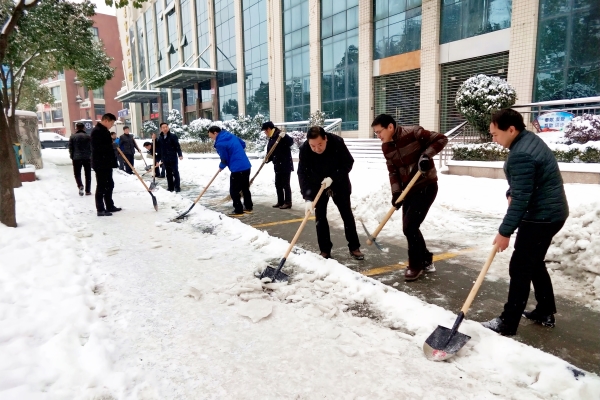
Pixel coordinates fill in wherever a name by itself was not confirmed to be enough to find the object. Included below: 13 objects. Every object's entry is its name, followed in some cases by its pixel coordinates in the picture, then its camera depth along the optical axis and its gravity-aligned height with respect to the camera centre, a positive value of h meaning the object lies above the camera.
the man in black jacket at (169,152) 10.13 -0.39
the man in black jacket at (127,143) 12.83 -0.17
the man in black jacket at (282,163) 7.99 -0.56
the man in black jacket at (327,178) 4.54 -0.51
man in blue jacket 7.51 -0.49
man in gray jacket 2.56 -0.49
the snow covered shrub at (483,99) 10.60 +0.86
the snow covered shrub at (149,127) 31.38 +0.80
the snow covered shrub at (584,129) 8.90 +0.01
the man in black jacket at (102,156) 7.45 -0.33
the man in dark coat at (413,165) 3.86 -0.32
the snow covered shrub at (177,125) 25.62 +0.79
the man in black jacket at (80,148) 9.58 -0.23
